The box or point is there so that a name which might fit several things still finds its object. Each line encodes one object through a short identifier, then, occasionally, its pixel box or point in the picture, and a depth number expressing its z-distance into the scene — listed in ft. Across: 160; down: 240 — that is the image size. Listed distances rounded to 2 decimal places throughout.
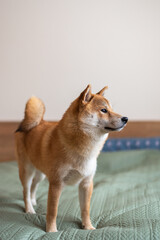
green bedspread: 3.13
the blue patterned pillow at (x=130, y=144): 7.87
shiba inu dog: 3.31
